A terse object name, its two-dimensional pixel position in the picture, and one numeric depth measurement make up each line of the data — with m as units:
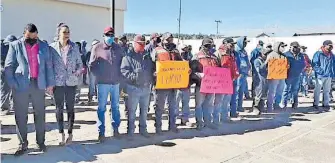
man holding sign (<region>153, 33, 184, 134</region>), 5.77
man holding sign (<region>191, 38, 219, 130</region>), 6.27
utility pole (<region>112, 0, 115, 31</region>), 11.25
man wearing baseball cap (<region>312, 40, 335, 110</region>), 8.74
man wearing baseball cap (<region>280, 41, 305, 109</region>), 8.77
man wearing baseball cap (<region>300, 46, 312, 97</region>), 10.42
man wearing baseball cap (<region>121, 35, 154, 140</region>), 5.38
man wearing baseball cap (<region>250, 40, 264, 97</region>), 8.38
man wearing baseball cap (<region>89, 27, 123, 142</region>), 5.17
